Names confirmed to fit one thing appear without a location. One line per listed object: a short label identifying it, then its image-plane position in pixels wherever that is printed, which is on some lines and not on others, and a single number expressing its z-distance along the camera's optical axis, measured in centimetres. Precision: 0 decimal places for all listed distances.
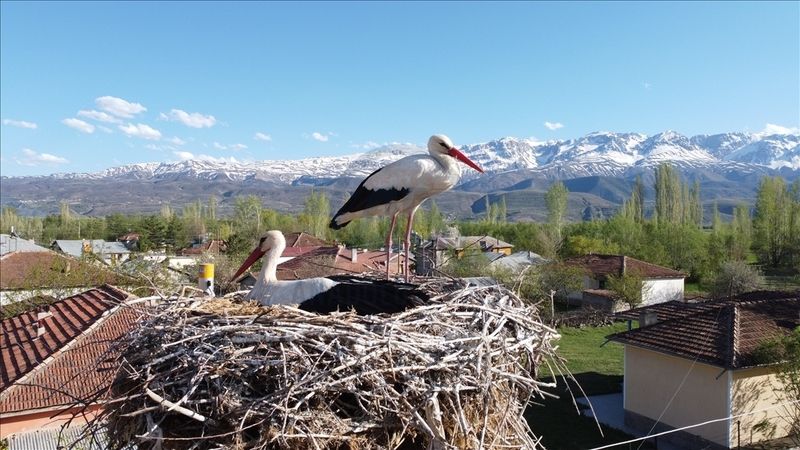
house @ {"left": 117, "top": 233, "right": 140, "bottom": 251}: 6628
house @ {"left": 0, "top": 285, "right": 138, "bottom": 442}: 1119
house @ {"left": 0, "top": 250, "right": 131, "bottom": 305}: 2153
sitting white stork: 457
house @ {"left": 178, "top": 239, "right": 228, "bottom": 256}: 4481
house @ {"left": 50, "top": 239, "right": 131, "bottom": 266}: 5153
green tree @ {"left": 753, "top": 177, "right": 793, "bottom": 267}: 5234
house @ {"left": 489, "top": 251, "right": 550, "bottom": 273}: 3903
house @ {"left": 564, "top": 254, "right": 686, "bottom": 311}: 3812
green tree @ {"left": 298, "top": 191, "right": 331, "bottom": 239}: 7062
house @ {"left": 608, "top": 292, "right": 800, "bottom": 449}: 1500
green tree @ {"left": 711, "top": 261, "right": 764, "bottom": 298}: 3503
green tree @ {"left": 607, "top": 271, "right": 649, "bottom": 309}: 3462
